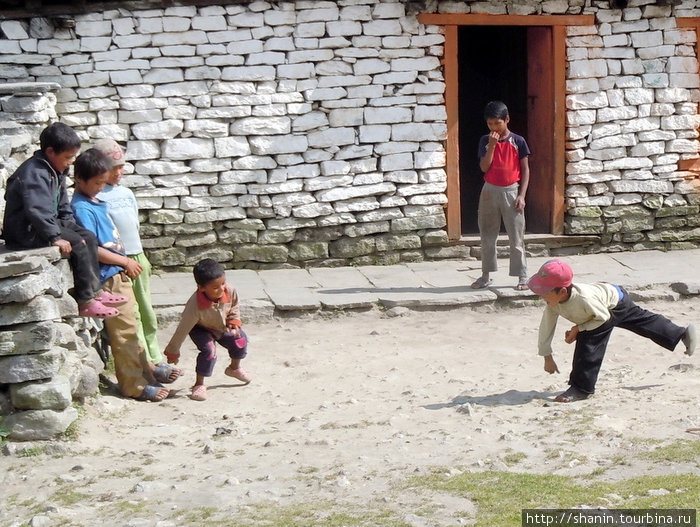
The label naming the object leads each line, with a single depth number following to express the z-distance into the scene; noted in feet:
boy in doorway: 27.81
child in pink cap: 18.97
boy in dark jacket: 18.10
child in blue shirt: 19.57
